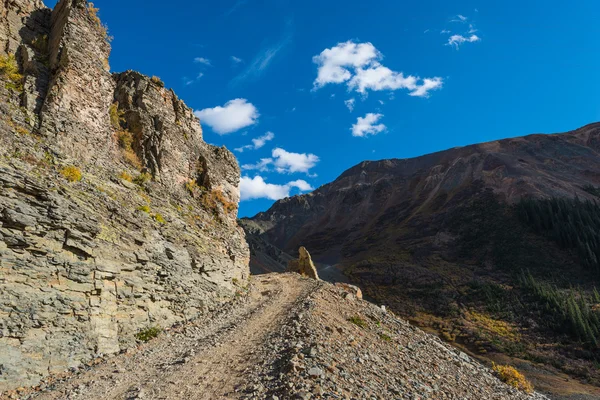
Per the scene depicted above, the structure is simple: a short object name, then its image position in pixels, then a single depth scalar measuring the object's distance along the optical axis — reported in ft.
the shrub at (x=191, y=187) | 65.49
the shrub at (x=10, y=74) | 45.50
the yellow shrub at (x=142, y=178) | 54.65
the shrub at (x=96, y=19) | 57.67
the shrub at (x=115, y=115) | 57.37
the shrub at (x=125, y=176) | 52.13
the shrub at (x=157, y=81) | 69.62
